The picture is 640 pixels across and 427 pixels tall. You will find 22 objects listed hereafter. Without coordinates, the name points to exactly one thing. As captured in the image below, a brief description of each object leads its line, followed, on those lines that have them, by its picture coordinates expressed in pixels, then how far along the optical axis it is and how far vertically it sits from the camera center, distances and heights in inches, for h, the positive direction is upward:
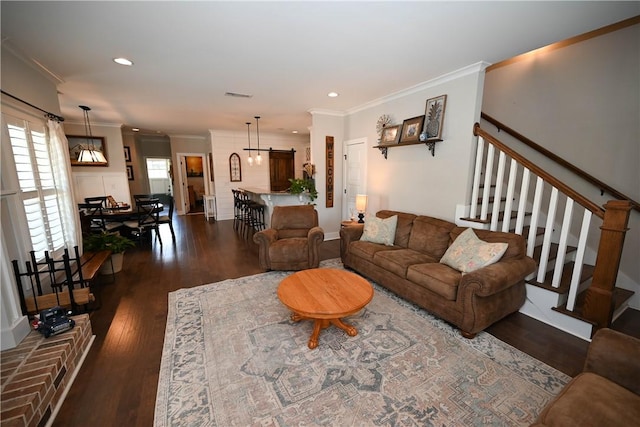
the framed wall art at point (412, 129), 141.9 +24.4
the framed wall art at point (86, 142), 224.0 +28.5
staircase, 82.9 -28.6
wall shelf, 134.9 +16.1
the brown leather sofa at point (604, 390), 42.7 -40.3
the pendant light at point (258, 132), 219.2 +45.9
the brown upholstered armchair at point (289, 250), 143.4 -43.2
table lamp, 178.6 -22.7
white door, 192.4 -0.6
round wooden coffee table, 81.5 -42.4
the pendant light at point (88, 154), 171.3 +12.7
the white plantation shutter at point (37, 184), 95.6 -4.2
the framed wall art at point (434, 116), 130.9 +29.0
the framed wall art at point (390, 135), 154.6 +22.9
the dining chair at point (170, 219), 210.0 -37.9
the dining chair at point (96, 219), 173.8 -31.4
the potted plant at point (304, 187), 195.8 -11.2
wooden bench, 88.0 -43.2
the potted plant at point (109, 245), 137.3 -39.0
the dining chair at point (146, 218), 195.2 -34.8
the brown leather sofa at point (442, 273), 87.5 -39.9
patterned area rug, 62.2 -57.6
